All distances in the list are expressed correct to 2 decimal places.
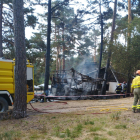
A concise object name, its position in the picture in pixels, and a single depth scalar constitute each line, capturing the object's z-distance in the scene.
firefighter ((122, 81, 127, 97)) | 18.51
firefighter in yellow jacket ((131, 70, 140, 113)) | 7.32
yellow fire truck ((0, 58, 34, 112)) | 8.06
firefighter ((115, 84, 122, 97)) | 18.30
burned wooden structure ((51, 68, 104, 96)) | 15.60
